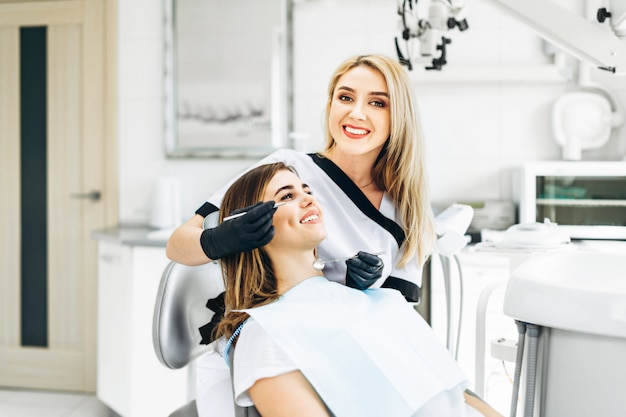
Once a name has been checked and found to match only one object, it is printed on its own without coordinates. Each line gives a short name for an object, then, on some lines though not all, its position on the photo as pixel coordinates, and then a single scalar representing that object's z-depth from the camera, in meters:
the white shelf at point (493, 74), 2.76
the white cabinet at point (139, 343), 2.57
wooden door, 3.20
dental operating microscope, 1.09
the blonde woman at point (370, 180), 1.36
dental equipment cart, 0.93
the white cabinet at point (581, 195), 2.48
